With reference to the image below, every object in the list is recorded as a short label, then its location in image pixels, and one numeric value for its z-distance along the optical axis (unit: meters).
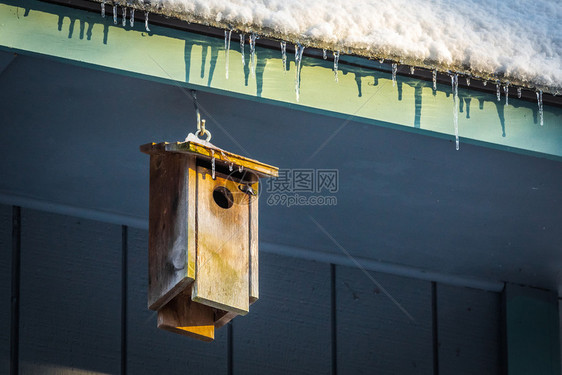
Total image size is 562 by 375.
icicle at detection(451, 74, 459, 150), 6.62
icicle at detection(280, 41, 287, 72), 6.34
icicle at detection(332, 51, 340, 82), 6.39
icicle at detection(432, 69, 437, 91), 6.62
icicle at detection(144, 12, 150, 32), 6.09
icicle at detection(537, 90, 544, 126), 6.77
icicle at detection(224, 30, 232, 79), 6.22
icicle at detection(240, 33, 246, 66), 6.27
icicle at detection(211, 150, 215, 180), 5.71
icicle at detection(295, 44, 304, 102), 6.32
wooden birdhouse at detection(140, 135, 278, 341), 5.64
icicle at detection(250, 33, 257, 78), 6.24
